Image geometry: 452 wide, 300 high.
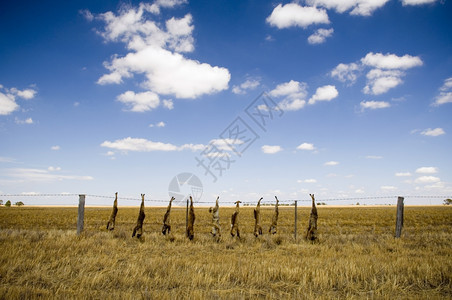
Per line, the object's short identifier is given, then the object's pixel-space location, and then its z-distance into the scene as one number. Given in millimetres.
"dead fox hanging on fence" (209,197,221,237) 11594
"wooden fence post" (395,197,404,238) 12453
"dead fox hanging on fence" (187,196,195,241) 11516
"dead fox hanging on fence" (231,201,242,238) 11812
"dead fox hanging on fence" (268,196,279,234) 12829
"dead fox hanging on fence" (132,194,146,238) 11297
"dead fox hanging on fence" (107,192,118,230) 12438
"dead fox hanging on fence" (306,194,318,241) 11453
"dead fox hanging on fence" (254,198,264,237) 12038
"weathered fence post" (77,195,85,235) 11780
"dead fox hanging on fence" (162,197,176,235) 12009
